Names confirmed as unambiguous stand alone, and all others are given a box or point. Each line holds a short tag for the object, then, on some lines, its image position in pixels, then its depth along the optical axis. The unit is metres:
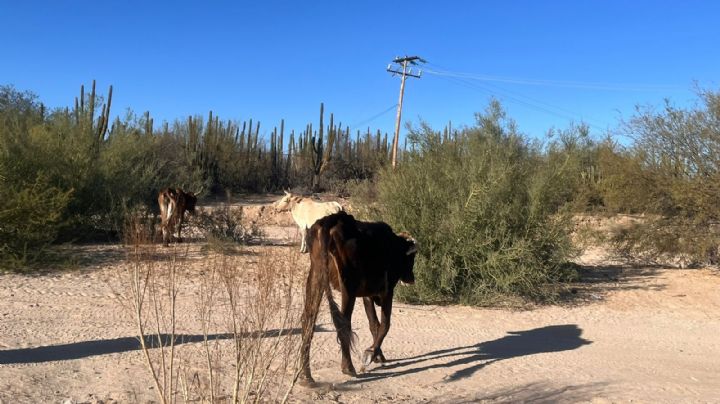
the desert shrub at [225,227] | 14.60
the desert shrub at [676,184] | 13.63
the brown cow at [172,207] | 13.74
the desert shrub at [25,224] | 10.87
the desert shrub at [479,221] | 10.54
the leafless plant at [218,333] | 3.69
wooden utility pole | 33.22
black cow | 5.16
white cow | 14.38
